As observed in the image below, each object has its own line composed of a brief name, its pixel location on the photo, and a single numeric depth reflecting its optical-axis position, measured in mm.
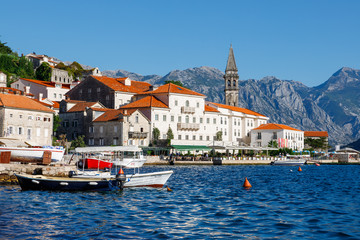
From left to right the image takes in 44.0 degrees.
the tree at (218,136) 103375
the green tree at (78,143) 81862
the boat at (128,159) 65319
